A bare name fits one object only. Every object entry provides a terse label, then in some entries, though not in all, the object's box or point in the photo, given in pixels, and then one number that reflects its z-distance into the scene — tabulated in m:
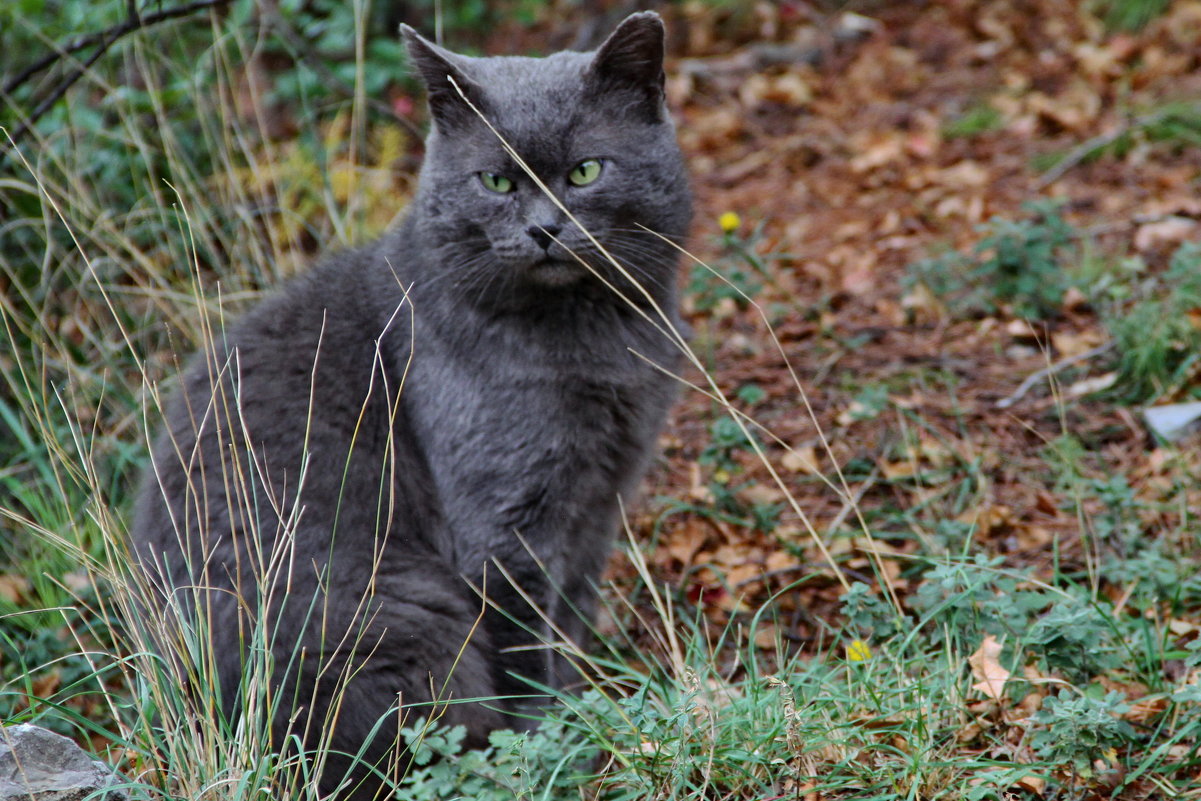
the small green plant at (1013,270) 6.87
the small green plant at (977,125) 9.73
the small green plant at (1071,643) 3.91
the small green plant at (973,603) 4.16
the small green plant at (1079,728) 3.56
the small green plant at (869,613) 4.31
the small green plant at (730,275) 6.82
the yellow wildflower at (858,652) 4.23
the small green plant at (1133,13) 10.71
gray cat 4.41
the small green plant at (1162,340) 6.18
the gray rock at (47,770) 3.48
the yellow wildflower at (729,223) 6.81
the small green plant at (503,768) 3.71
